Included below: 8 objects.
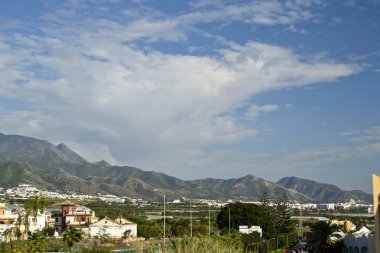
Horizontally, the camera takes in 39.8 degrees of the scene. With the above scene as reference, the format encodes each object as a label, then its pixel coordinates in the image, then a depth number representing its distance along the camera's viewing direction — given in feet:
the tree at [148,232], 223.51
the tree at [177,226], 200.89
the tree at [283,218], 283.18
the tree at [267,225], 244.55
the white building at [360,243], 136.98
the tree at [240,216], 256.52
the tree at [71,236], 157.28
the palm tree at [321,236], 147.95
